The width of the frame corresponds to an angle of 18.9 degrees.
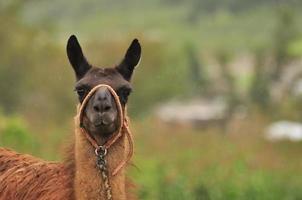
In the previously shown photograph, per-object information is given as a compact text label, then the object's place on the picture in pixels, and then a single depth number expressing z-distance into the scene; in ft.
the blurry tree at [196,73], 249.14
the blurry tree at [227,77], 185.18
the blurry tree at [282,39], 213.05
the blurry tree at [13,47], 162.09
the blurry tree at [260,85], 178.91
